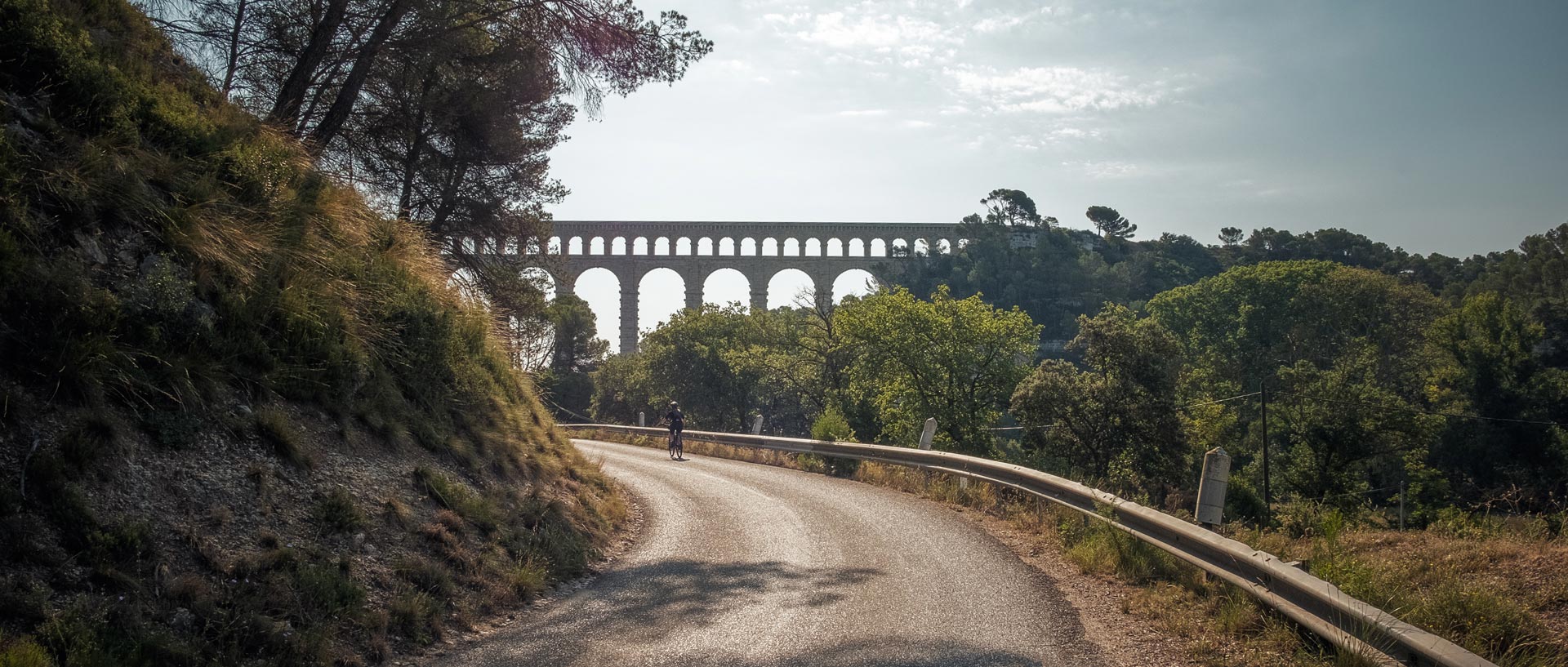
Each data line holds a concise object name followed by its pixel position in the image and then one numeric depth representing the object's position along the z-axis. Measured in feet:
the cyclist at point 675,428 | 81.41
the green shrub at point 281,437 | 24.06
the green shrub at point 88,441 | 18.62
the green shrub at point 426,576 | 23.24
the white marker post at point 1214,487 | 25.05
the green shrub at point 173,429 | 20.99
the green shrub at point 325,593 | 19.61
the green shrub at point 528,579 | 26.02
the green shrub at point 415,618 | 20.98
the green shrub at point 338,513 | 23.04
